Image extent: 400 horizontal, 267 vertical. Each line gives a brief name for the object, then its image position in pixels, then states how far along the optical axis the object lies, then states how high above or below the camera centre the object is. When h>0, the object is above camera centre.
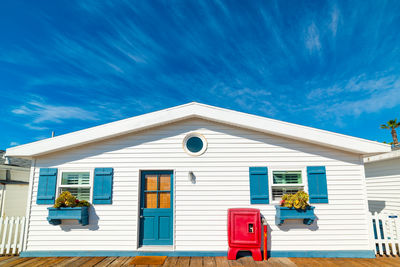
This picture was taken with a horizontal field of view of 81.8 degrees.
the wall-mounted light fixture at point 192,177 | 5.30 +0.07
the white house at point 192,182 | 5.14 -0.03
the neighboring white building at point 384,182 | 6.84 -0.08
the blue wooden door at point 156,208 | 5.32 -0.62
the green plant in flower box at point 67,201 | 5.03 -0.41
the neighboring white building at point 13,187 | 7.38 -0.15
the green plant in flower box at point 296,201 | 4.87 -0.43
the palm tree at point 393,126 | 27.35 +6.23
